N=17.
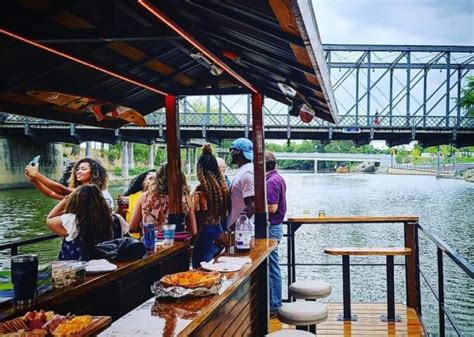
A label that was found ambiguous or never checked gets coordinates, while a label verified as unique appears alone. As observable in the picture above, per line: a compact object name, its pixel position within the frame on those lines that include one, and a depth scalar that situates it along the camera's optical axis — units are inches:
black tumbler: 85.4
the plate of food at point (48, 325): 65.8
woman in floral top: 169.8
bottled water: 140.0
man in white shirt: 171.8
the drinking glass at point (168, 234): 153.6
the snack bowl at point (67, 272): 99.7
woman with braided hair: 164.4
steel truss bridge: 909.8
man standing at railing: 179.6
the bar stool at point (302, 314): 130.6
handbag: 123.1
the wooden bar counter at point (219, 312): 74.7
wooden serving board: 66.1
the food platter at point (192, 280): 90.3
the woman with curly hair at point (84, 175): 168.9
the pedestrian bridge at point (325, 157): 1911.0
